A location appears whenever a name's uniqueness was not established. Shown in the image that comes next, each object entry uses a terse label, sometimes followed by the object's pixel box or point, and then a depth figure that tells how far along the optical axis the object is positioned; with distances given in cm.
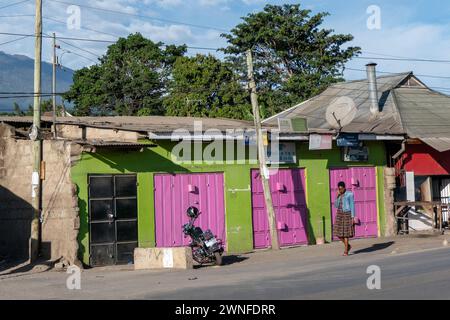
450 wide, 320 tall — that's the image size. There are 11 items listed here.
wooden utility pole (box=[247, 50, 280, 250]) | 2041
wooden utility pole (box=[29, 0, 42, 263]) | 1794
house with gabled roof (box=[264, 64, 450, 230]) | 2438
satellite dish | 2398
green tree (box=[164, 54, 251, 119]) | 4219
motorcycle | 1627
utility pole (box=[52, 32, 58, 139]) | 3721
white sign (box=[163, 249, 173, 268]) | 1579
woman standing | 1731
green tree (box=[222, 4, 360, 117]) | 4231
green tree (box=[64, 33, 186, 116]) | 4678
